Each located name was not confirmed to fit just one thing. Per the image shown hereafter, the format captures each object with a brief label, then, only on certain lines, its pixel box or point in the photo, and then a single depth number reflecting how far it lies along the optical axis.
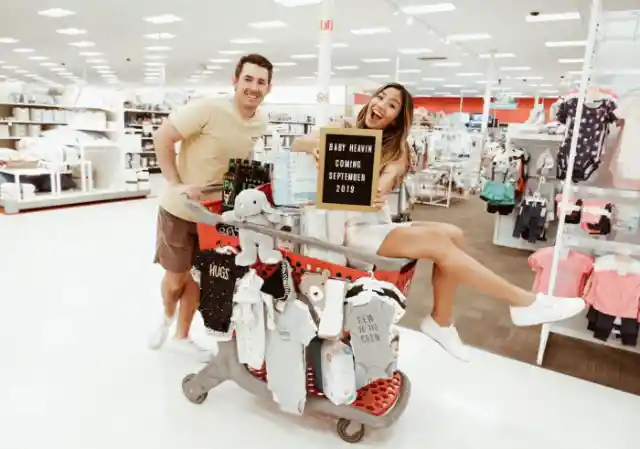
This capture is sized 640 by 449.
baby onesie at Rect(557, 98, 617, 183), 3.09
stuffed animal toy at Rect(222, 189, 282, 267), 1.92
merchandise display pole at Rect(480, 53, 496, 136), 14.21
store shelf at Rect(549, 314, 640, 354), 3.11
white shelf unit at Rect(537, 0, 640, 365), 2.85
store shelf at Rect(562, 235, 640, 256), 2.94
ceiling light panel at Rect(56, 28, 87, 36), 12.02
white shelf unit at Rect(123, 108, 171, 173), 12.69
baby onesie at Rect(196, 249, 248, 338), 2.02
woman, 1.85
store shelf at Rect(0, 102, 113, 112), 8.95
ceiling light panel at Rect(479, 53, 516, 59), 13.92
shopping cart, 1.83
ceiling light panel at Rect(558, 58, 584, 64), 14.00
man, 2.31
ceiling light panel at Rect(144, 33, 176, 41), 12.27
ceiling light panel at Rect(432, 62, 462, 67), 15.91
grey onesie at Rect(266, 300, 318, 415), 1.92
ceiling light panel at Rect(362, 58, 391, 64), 15.35
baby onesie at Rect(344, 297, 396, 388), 1.73
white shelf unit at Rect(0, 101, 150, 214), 7.46
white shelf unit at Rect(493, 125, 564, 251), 5.67
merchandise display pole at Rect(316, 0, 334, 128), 6.13
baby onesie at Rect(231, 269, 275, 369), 1.96
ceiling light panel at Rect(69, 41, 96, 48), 13.84
